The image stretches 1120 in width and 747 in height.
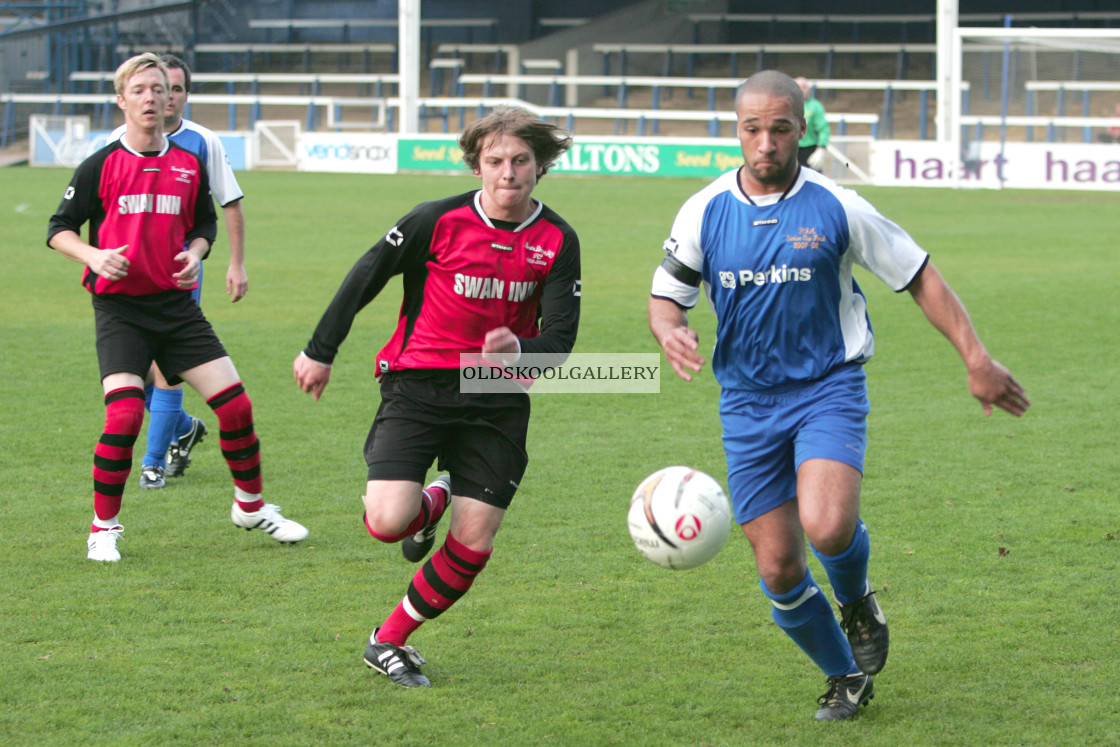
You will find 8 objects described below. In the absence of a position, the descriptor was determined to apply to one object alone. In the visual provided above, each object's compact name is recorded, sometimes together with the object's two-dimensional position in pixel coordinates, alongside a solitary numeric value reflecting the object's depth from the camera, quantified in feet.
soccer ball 24.26
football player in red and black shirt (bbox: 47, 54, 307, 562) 34.78
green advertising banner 176.55
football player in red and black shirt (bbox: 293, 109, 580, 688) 27.07
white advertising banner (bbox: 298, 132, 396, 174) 194.49
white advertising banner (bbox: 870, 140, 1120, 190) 153.99
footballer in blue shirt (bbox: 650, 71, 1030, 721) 24.00
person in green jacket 123.85
